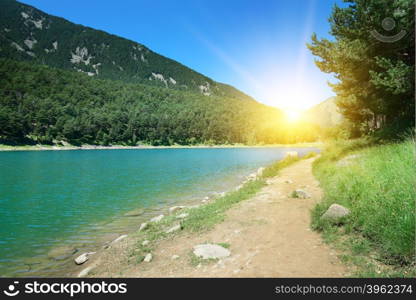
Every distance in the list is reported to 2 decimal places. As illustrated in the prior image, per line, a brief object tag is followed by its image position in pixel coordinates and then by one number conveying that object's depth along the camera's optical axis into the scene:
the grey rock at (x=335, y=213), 8.50
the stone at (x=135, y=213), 17.23
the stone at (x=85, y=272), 8.76
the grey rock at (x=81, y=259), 10.18
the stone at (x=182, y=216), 13.74
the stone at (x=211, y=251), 7.73
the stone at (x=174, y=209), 17.02
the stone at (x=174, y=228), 11.26
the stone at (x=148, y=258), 8.48
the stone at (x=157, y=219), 14.39
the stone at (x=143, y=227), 13.19
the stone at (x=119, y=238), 11.98
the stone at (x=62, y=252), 10.95
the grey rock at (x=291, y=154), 43.94
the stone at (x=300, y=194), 13.95
